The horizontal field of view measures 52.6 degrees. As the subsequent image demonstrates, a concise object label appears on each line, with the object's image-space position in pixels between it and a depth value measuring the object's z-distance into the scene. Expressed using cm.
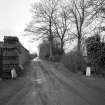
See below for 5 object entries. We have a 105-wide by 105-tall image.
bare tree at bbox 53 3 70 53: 2484
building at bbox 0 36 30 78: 1028
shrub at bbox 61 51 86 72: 1196
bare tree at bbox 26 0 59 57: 2518
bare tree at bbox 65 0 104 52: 1882
